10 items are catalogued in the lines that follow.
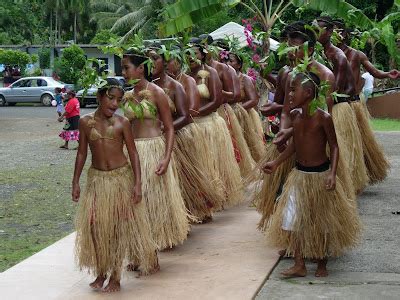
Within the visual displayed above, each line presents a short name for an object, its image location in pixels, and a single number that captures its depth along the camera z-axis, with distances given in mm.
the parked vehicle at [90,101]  30225
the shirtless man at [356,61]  8516
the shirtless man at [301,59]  5902
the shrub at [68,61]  38025
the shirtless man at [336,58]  7395
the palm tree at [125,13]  42094
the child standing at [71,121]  15969
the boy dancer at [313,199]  5344
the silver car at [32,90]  34469
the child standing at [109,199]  5082
